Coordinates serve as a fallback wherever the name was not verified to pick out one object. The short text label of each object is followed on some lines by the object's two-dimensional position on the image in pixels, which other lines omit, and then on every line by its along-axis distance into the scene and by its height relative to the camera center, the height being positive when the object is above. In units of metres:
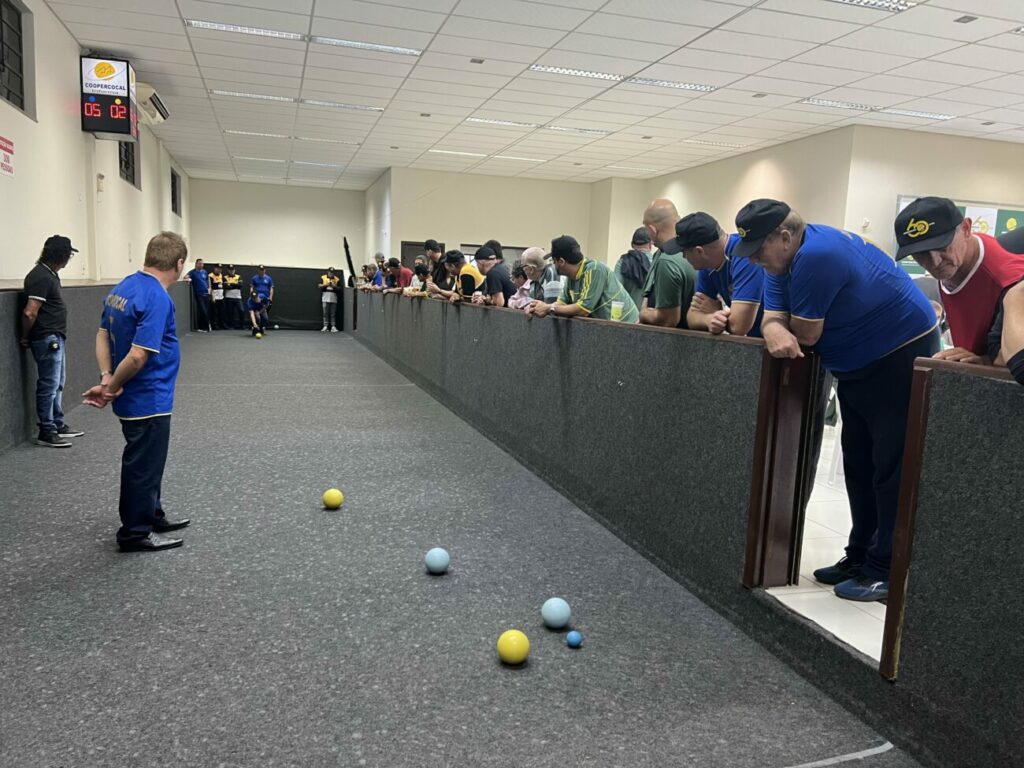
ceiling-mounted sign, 7.98 +1.81
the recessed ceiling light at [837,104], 9.13 +2.44
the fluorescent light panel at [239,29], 7.31 +2.43
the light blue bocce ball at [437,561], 2.92 -1.11
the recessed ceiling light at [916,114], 9.36 +2.43
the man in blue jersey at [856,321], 2.34 -0.07
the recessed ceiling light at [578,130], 11.39 +2.45
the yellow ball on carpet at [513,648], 2.26 -1.11
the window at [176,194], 16.00 +1.65
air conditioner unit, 9.31 +2.12
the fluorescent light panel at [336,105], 10.35 +2.42
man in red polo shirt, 2.10 +0.13
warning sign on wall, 5.68 +0.81
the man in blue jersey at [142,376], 3.00 -0.45
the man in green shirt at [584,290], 4.20 -0.01
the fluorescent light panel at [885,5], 6.15 +2.49
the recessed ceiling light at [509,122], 11.09 +2.44
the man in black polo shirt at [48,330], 4.78 -0.45
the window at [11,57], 5.89 +1.69
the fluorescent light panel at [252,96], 10.09 +2.41
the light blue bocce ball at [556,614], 2.51 -1.11
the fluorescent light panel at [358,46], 7.66 +2.45
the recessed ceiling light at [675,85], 8.77 +2.48
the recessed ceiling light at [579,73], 8.43 +2.48
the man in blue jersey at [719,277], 2.83 +0.07
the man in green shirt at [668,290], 3.41 +0.01
